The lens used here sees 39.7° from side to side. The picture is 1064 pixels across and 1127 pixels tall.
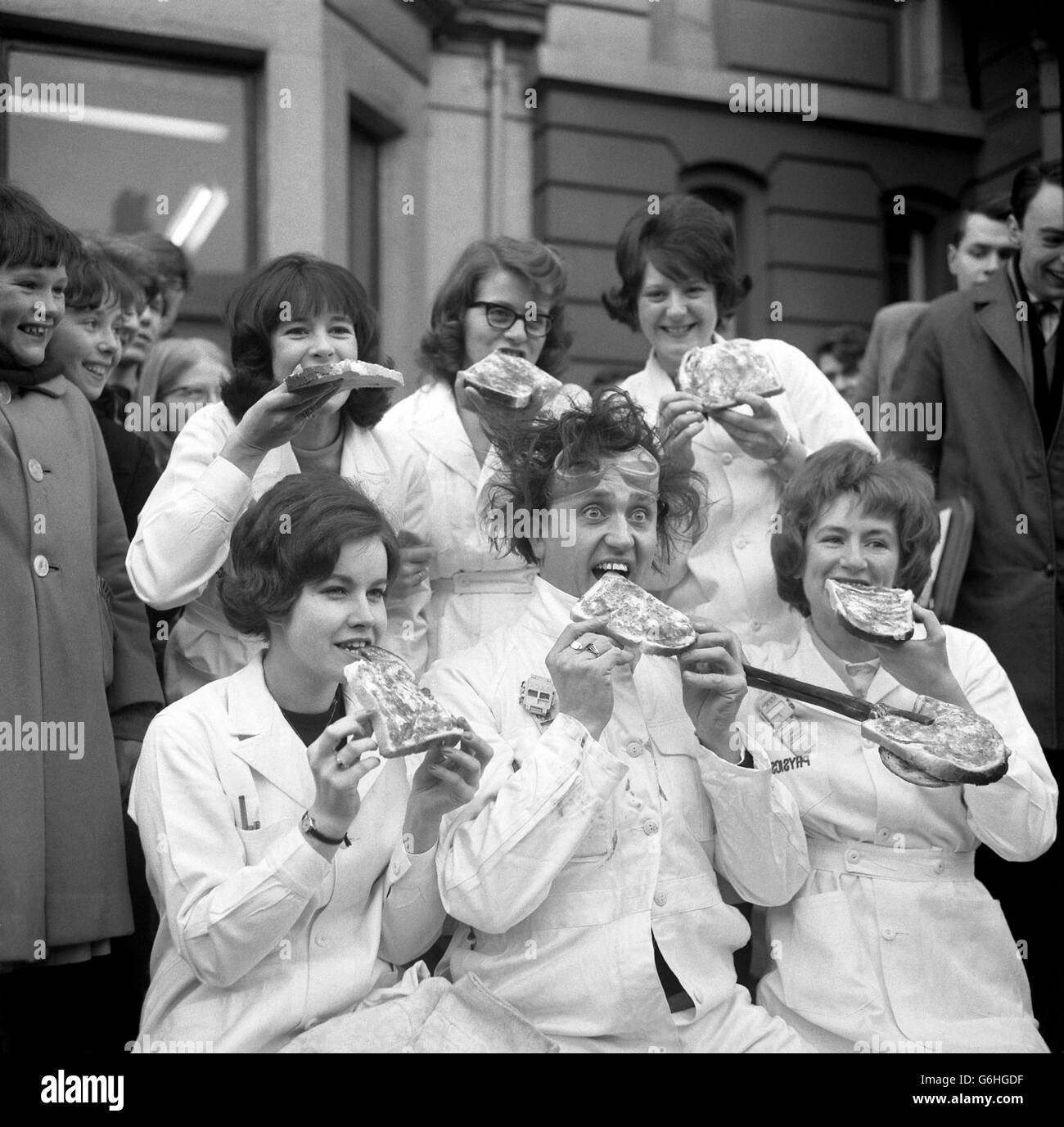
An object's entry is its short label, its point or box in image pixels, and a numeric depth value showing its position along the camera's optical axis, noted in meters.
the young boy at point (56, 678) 3.51
